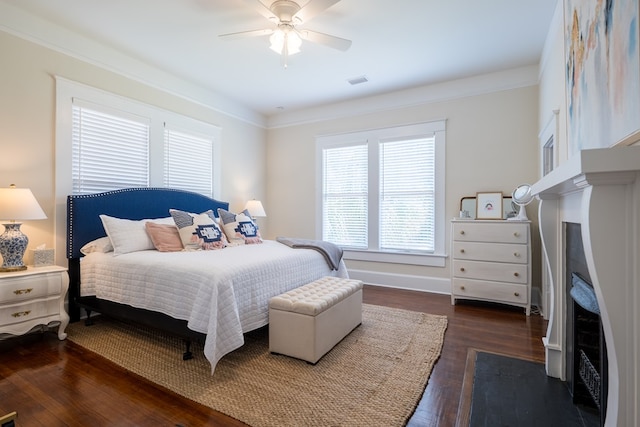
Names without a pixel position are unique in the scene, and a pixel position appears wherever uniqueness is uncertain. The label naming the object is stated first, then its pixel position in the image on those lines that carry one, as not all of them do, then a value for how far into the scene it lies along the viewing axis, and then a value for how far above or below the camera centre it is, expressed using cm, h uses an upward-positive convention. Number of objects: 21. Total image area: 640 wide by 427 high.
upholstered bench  218 -80
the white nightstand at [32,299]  234 -70
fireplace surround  92 -12
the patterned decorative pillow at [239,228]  360 -19
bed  207 -53
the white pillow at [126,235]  290 -22
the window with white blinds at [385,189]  426 +36
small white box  266 -40
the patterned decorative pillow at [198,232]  315 -21
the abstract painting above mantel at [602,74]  111 +63
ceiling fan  236 +150
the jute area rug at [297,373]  169 -108
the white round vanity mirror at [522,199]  343 +17
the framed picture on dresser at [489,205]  379 +11
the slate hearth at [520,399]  157 -104
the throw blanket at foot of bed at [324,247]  327 -37
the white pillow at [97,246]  297 -33
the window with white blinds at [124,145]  306 +78
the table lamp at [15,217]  237 -5
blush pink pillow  304 -25
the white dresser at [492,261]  335 -53
